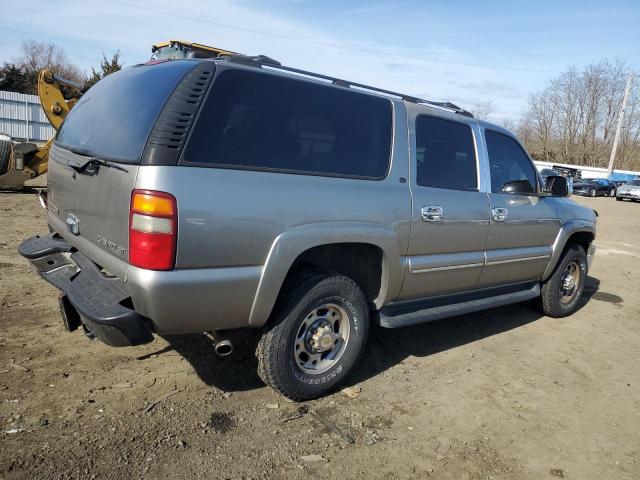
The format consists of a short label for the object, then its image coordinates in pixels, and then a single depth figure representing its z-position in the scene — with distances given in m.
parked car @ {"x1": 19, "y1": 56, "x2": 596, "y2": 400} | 2.64
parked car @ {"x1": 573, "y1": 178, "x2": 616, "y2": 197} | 35.41
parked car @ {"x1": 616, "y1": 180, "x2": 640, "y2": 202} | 31.08
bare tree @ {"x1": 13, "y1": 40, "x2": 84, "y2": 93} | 53.00
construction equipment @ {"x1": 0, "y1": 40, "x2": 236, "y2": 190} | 11.31
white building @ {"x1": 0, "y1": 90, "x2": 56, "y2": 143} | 26.05
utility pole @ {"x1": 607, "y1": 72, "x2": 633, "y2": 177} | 42.19
